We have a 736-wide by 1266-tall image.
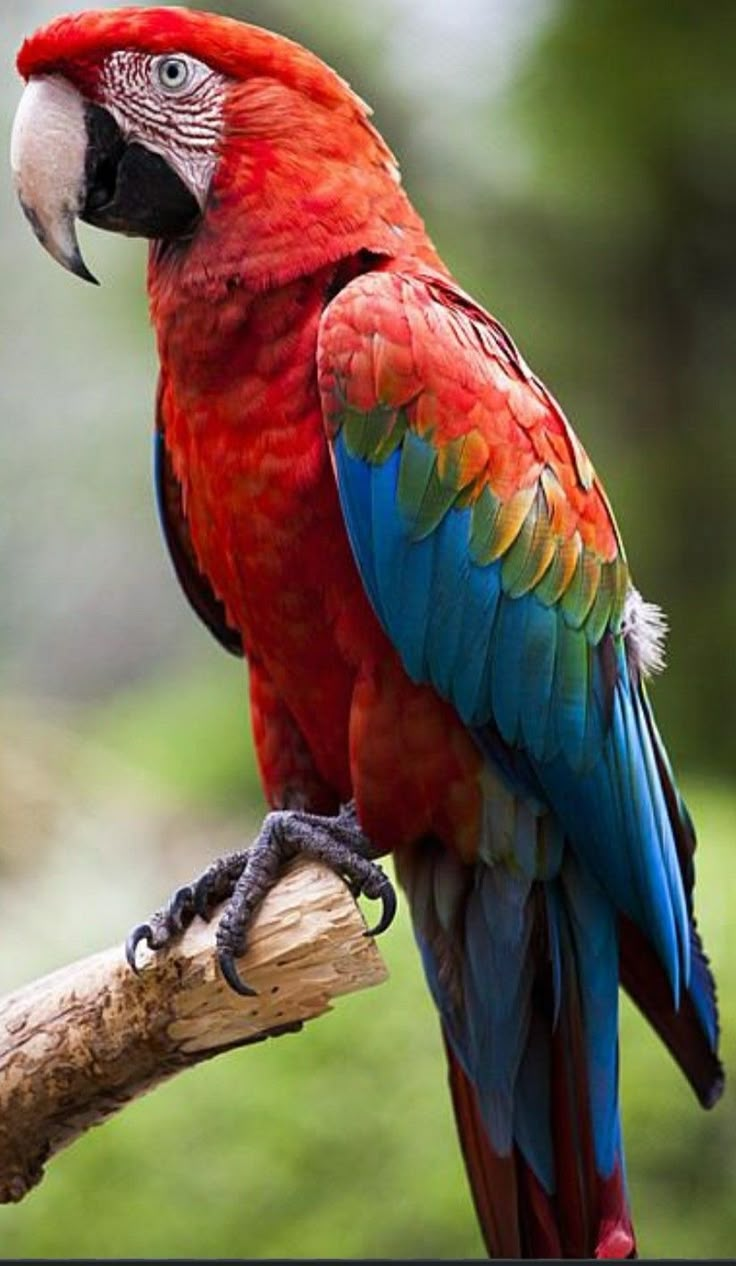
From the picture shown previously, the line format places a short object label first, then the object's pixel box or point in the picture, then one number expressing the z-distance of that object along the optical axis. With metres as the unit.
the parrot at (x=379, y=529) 5.13
